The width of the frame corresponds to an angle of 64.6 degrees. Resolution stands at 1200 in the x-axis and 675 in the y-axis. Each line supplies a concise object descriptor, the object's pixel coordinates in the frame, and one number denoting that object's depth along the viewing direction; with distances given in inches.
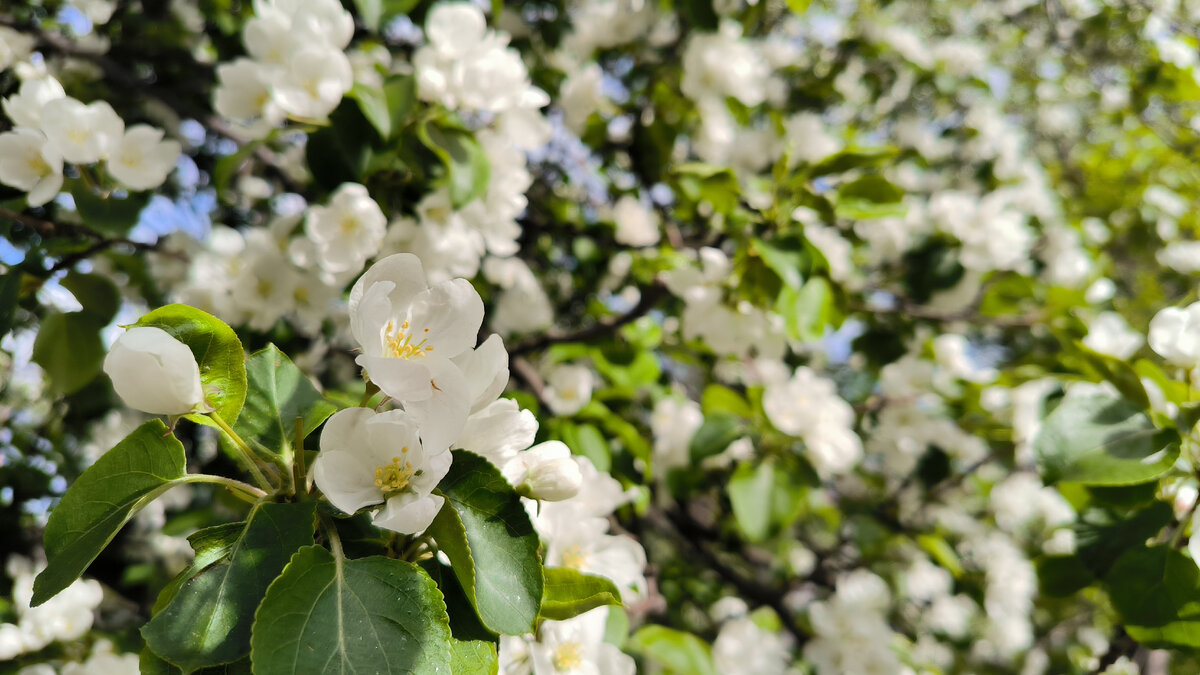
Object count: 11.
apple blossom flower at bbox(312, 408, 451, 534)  9.1
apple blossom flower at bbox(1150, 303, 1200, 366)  13.7
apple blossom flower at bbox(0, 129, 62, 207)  13.5
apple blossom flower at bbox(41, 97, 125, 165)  13.7
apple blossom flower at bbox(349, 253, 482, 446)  8.9
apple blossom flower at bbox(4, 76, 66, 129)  14.1
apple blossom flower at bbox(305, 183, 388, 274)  15.5
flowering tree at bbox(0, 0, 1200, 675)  9.3
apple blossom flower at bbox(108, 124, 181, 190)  15.1
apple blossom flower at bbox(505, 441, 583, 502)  10.6
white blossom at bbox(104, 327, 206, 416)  8.7
